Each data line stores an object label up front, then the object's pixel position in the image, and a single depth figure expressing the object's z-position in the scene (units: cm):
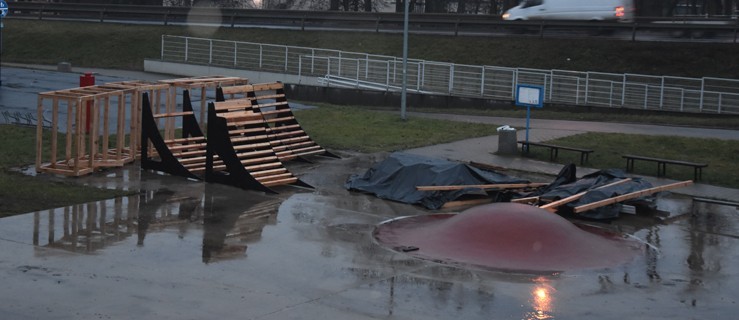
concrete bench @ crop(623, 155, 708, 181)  2008
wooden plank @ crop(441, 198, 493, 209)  1722
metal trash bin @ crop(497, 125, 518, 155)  2313
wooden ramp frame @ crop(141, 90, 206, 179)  1888
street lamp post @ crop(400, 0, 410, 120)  2766
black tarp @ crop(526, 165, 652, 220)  1659
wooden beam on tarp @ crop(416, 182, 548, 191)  1725
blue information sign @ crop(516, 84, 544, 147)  2336
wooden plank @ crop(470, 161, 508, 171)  1941
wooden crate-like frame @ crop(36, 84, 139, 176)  1848
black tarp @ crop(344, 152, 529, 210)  1742
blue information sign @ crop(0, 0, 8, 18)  3275
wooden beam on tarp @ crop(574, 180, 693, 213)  1622
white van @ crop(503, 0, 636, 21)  4584
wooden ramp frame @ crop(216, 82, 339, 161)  2062
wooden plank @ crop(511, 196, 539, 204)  1692
